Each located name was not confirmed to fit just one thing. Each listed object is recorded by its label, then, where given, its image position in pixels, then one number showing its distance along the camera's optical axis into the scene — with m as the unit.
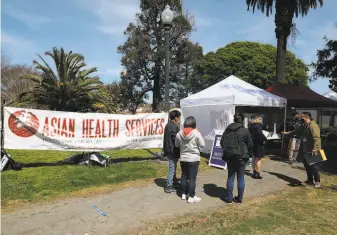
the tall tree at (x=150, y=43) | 29.42
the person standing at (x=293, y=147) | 11.18
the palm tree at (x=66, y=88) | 17.84
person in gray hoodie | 6.19
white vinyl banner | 8.62
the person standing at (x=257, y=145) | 8.45
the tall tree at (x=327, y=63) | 16.28
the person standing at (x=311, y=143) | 7.45
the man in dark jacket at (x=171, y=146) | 6.98
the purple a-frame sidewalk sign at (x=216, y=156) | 9.91
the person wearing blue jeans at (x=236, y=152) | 6.15
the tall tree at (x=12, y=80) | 34.74
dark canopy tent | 13.96
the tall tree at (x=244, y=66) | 36.27
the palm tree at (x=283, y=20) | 16.83
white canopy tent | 11.48
